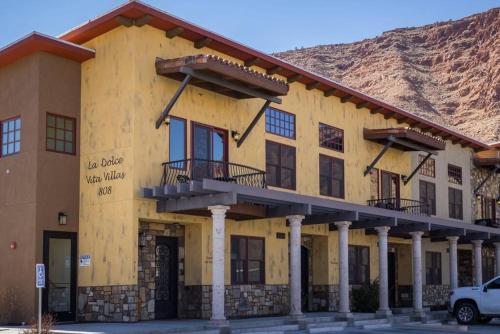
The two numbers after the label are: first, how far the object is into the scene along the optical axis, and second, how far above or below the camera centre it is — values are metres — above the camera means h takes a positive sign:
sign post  16.67 -0.64
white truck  26.45 -1.93
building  21.91 +1.99
